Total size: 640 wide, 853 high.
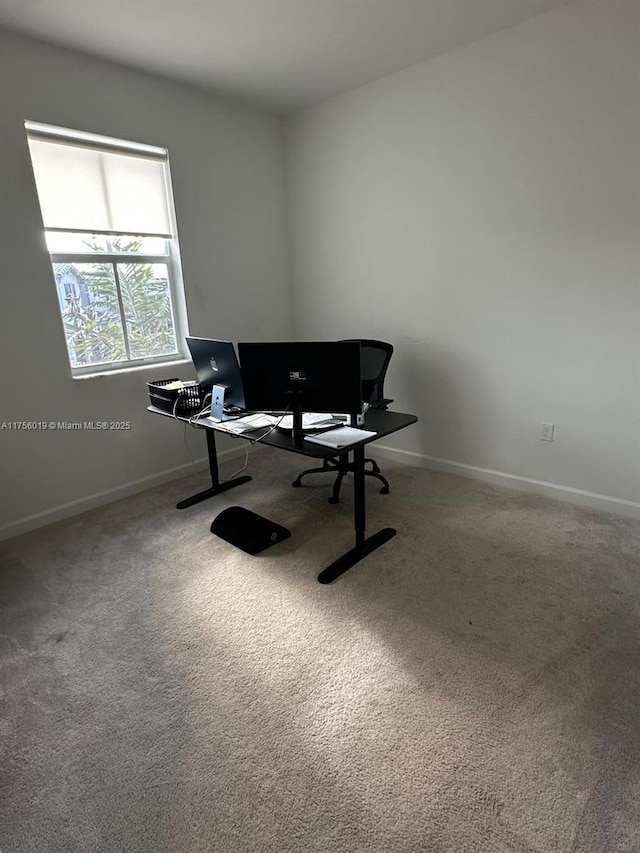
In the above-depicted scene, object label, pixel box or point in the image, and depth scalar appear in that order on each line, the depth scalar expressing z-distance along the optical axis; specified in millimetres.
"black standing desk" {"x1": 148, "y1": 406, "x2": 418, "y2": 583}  2127
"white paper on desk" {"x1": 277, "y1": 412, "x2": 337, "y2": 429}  2385
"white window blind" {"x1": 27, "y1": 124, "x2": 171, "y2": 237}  2717
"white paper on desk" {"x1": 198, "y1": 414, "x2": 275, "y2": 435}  2363
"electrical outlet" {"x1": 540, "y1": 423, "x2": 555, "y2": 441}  2991
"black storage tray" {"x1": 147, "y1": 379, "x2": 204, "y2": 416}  2707
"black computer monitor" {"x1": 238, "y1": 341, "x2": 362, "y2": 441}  2059
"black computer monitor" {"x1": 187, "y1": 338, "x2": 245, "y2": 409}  2359
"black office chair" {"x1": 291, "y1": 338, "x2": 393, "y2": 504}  3166
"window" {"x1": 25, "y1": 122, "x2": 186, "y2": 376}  2779
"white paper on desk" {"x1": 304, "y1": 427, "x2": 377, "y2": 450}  2119
